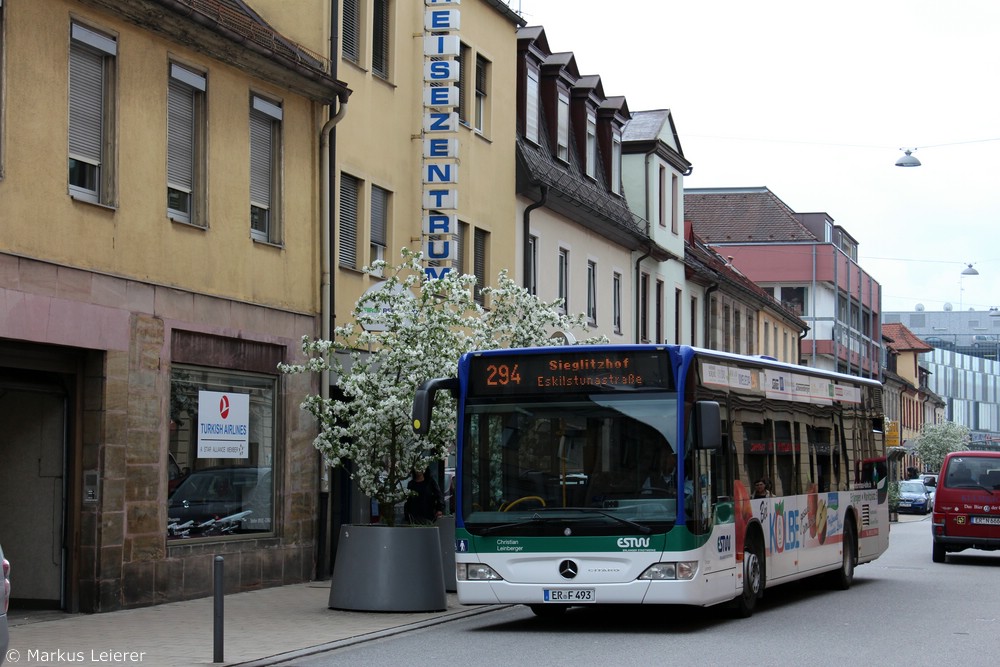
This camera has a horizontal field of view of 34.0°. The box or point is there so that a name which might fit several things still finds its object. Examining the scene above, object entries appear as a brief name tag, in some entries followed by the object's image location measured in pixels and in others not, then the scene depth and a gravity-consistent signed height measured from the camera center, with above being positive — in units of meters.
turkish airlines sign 20.00 +0.43
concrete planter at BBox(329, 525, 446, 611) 17.88 -1.20
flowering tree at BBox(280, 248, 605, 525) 18.25 +0.92
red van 28.34 -0.73
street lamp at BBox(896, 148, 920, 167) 50.06 +9.16
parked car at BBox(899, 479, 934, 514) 67.06 -1.47
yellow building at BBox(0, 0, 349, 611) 16.80 +1.81
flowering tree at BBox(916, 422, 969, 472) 119.69 +1.47
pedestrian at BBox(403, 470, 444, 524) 21.06 -0.50
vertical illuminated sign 25.22 +5.06
